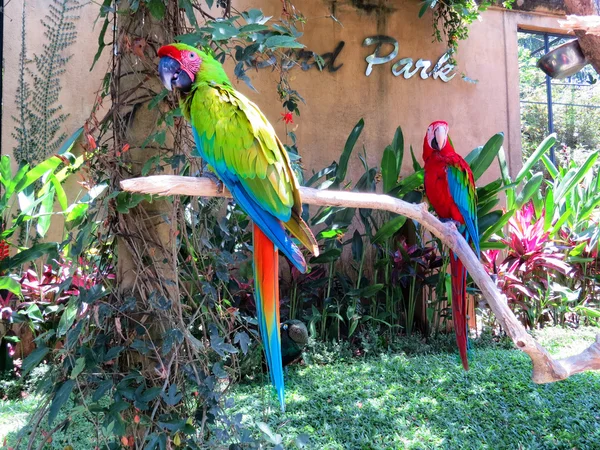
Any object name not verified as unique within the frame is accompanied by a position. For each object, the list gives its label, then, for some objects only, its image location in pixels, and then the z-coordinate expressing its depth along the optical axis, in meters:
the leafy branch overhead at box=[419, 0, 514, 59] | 4.38
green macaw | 1.54
